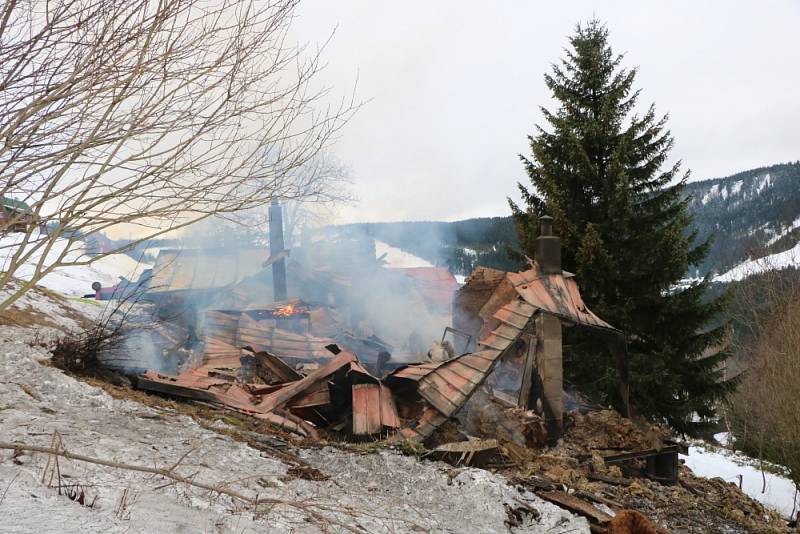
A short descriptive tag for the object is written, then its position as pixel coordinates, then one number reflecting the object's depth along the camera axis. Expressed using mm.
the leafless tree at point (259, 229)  31656
